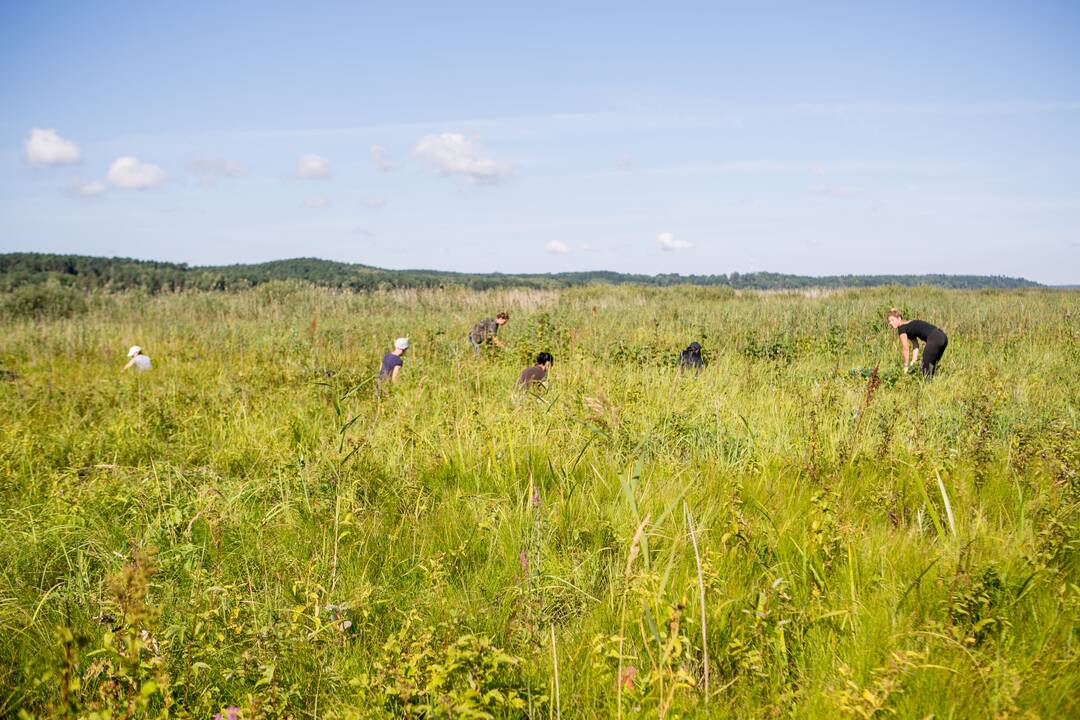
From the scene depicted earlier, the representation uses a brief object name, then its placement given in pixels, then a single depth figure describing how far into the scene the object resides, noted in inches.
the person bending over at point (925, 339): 335.3
